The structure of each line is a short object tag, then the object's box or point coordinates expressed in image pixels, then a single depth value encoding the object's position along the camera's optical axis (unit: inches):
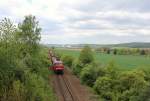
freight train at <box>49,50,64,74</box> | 922.8
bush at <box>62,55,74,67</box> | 1274.3
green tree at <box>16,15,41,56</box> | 803.2
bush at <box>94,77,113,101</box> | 580.2
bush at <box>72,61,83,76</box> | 918.9
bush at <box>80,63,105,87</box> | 738.0
